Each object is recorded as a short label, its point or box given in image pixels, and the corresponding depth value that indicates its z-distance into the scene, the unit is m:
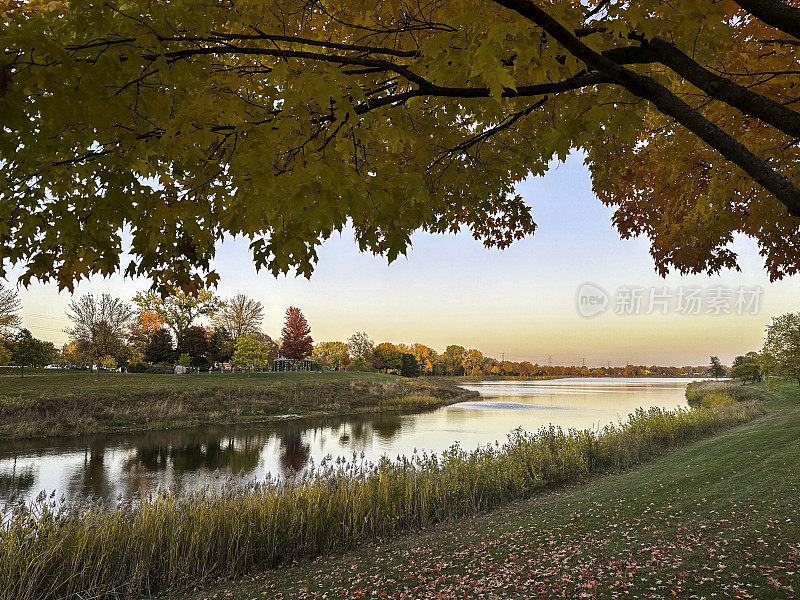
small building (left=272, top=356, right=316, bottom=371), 72.25
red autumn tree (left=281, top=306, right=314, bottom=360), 65.19
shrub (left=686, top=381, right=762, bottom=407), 32.19
